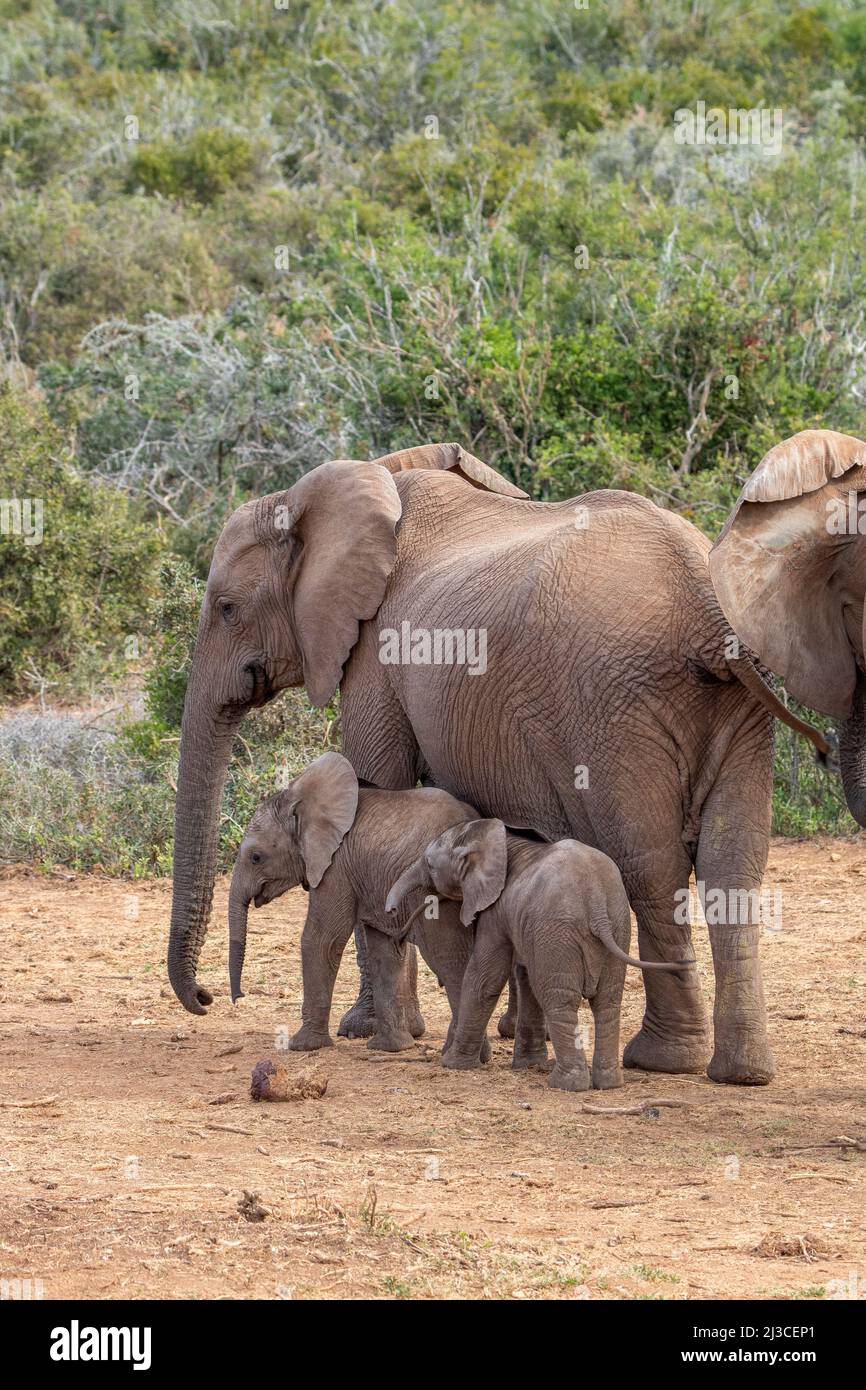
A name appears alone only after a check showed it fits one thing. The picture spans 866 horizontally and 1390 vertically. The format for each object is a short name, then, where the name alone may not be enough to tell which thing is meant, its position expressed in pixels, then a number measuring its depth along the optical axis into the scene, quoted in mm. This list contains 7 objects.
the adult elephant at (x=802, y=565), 10453
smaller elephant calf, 11508
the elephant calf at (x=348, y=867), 12836
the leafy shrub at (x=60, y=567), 24922
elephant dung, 11773
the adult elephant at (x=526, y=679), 11602
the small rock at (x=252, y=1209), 9148
